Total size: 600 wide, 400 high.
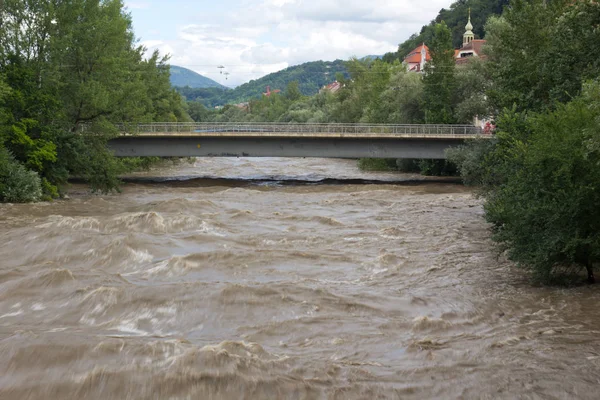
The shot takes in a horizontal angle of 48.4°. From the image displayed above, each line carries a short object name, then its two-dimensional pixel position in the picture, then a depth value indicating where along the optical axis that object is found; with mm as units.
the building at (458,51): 101150
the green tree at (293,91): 175000
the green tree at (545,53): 24266
